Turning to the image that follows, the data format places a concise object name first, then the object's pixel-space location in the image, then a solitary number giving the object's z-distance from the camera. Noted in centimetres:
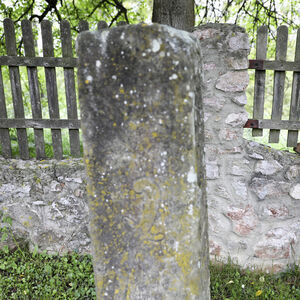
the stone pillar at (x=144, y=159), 115
